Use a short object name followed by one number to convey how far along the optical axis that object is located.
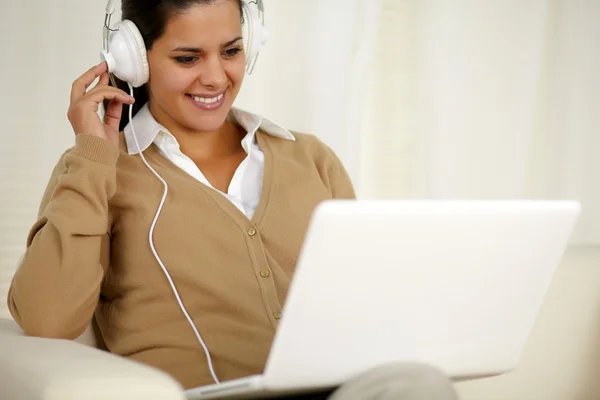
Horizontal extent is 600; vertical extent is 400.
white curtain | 3.90
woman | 3.15
